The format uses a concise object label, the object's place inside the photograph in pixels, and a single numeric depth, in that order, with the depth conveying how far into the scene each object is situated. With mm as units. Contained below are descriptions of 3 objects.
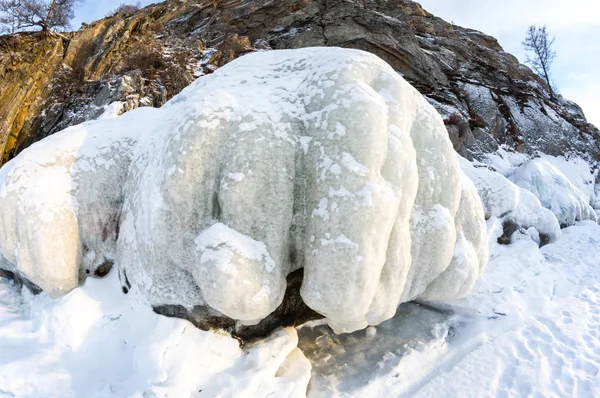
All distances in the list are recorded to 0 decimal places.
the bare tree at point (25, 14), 16469
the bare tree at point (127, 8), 25273
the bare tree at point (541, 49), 27734
